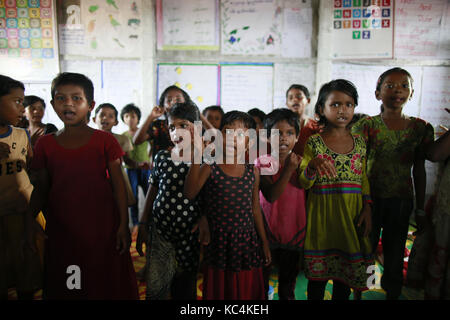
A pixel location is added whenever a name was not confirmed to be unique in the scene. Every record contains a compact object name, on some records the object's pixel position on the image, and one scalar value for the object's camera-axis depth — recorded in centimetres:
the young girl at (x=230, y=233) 138
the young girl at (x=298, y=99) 264
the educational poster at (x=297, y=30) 365
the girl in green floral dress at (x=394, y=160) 166
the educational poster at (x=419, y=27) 356
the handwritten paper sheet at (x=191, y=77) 382
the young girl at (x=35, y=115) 247
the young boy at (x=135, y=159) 321
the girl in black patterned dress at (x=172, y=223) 144
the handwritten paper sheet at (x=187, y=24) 373
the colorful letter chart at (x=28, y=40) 371
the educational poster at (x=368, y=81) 366
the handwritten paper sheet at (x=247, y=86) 379
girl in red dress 136
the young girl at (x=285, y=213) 158
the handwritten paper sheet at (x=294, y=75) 375
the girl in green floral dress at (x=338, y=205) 146
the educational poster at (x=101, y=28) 375
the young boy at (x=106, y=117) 275
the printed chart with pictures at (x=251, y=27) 366
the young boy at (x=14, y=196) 152
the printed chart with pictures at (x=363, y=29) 358
